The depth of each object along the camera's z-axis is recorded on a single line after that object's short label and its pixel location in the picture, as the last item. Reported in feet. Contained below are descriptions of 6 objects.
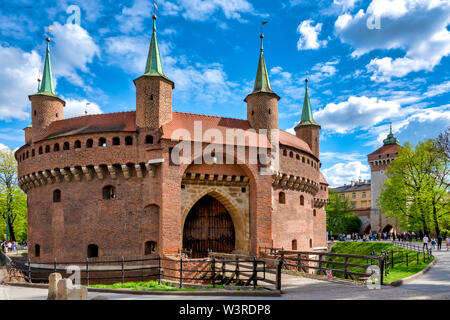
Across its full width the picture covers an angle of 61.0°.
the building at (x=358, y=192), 277.64
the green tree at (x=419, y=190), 118.52
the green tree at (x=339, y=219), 221.46
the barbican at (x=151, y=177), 77.20
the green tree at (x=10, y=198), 136.67
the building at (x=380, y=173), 214.28
